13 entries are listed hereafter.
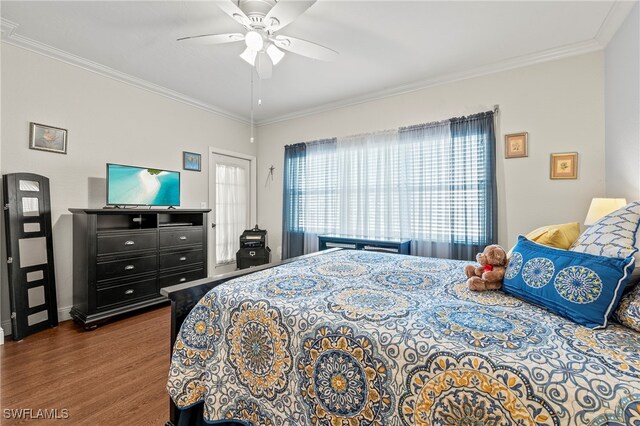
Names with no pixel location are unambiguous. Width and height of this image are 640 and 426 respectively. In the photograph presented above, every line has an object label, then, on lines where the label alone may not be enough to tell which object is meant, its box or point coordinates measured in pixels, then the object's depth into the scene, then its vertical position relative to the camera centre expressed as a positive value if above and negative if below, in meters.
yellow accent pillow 1.41 -0.16
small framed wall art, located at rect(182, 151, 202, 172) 3.84 +0.70
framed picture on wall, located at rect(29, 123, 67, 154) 2.54 +0.71
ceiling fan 1.72 +1.28
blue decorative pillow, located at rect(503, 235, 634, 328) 0.96 -0.30
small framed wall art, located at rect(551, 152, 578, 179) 2.63 +0.40
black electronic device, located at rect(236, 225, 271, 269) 4.29 -0.66
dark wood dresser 2.60 -0.51
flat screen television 2.88 +0.28
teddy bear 1.37 -0.34
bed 0.69 -0.47
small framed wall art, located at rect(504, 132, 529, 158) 2.84 +0.65
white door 4.32 +0.06
